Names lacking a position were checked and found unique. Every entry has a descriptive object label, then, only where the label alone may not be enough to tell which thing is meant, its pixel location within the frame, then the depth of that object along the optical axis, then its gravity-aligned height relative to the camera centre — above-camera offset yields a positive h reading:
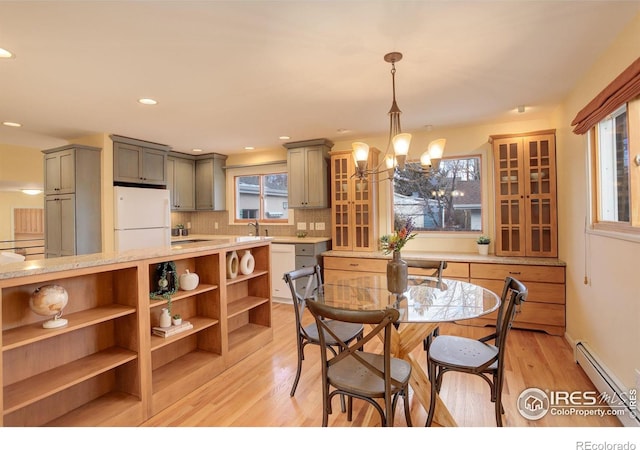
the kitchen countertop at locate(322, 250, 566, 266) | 3.38 -0.37
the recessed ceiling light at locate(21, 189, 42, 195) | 5.23 +0.66
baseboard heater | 1.87 -1.05
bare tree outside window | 4.19 +0.37
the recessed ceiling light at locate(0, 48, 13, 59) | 2.11 +1.16
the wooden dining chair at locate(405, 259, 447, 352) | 2.89 -0.36
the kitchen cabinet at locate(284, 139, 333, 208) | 4.62 +0.78
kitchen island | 1.67 -0.69
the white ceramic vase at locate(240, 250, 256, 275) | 3.04 -0.32
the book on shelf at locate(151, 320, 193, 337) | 2.29 -0.71
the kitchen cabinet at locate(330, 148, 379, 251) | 4.41 +0.28
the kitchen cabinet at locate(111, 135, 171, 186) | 4.24 +0.94
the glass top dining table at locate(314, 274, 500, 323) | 1.89 -0.49
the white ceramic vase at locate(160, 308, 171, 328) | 2.32 -0.63
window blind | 1.75 +0.77
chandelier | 2.18 +0.52
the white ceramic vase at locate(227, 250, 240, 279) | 2.88 -0.32
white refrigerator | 4.17 +0.17
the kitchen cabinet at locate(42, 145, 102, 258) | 3.97 +0.37
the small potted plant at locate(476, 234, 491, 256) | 3.90 -0.24
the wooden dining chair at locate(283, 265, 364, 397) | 2.30 -0.75
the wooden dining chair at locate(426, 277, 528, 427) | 1.76 -0.77
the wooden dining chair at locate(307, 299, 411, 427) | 1.51 -0.78
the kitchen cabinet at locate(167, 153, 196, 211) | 5.31 +0.80
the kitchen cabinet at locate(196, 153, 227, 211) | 5.57 +0.79
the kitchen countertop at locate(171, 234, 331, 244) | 4.52 -0.16
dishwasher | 4.55 -0.53
